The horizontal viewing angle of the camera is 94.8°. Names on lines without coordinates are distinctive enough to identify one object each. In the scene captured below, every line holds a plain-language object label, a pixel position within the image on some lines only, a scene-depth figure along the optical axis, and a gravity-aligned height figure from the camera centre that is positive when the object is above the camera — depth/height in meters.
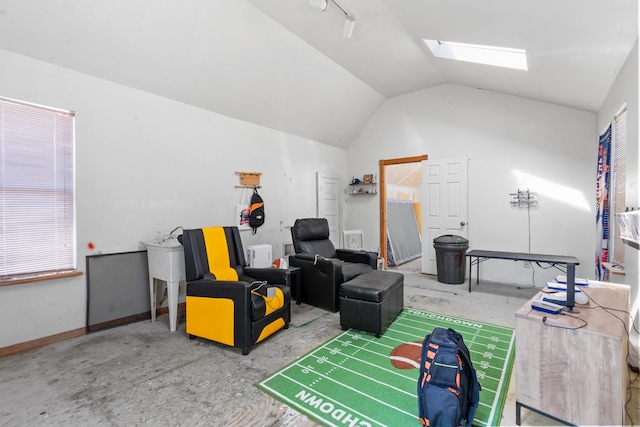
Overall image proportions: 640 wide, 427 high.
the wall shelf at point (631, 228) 1.73 -0.12
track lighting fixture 2.66 +1.91
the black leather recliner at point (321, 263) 3.41 -0.68
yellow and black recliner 2.48 -0.76
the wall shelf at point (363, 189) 6.14 +0.45
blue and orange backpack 1.54 -0.97
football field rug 1.76 -1.21
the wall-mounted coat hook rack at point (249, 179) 4.41 +0.47
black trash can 4.66 -0.79
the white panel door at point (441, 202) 5.11 +0.14
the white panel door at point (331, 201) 5.88 +0.19
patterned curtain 3.09 +0.01
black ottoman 2.73 -0.90
